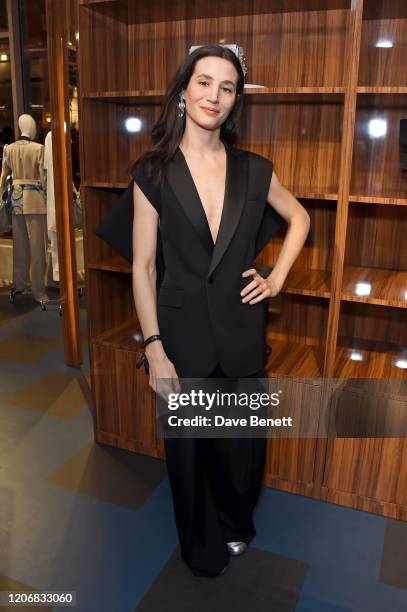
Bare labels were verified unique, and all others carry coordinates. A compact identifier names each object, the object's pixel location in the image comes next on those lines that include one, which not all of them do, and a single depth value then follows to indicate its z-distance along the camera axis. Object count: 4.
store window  5.77
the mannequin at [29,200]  4.96
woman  1.87
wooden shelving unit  2.38
